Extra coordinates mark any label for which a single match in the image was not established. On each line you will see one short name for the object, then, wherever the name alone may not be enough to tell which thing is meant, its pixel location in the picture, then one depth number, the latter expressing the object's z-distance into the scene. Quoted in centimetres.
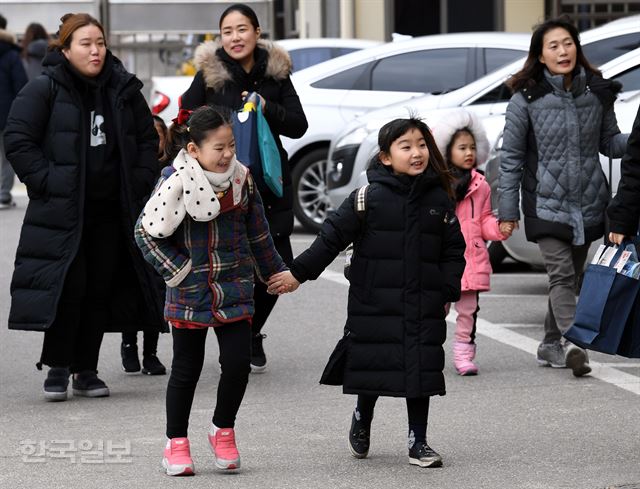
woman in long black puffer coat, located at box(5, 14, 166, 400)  1579
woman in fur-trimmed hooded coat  1694
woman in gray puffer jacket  1725
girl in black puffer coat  1296
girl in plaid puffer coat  1274
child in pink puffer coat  1769
